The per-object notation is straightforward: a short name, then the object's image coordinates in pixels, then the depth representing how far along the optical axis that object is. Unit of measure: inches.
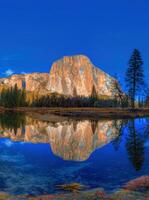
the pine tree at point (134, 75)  2637.8
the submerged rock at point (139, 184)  483.2
